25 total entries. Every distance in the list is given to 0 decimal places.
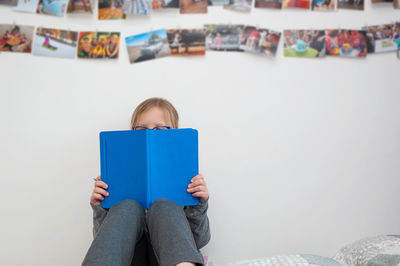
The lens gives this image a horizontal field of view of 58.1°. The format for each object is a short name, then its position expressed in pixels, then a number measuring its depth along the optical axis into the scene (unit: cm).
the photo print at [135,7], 121
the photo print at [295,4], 126
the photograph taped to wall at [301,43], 126
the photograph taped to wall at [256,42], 124
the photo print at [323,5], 126
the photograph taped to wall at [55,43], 121
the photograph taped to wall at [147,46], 122
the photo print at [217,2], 124
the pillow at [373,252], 71
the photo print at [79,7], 121
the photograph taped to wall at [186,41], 123
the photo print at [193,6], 123
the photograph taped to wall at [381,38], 127
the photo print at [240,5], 125
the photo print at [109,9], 122
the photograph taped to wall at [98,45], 122
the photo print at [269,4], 125
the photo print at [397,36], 127
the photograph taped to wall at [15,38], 120
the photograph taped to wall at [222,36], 124
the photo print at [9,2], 120
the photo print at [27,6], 120
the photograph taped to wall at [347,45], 127
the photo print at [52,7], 121
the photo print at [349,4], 127
